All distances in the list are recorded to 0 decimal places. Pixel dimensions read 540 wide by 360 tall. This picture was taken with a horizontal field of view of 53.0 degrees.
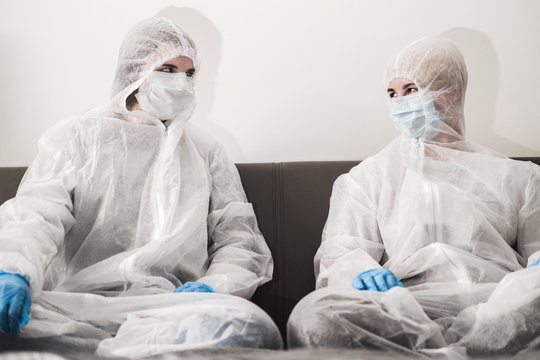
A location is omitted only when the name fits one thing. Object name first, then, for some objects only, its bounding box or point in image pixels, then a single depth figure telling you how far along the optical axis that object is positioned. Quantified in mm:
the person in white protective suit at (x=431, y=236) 971
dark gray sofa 1616
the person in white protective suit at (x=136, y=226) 1008
